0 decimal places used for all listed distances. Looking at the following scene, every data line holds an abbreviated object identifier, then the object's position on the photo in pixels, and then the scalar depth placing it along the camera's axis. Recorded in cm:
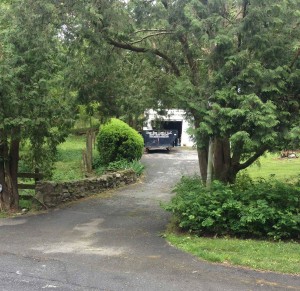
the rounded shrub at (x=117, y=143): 2238
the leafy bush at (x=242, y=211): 923
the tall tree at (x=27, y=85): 1011
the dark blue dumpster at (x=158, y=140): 3357
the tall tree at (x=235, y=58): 855
